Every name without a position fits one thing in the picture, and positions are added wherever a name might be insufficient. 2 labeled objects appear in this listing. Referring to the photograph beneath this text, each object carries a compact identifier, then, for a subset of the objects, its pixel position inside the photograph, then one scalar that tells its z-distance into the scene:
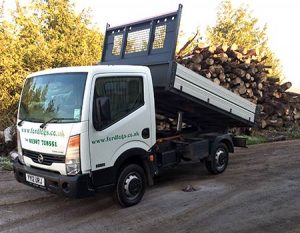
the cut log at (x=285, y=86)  10.04
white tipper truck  3.65
